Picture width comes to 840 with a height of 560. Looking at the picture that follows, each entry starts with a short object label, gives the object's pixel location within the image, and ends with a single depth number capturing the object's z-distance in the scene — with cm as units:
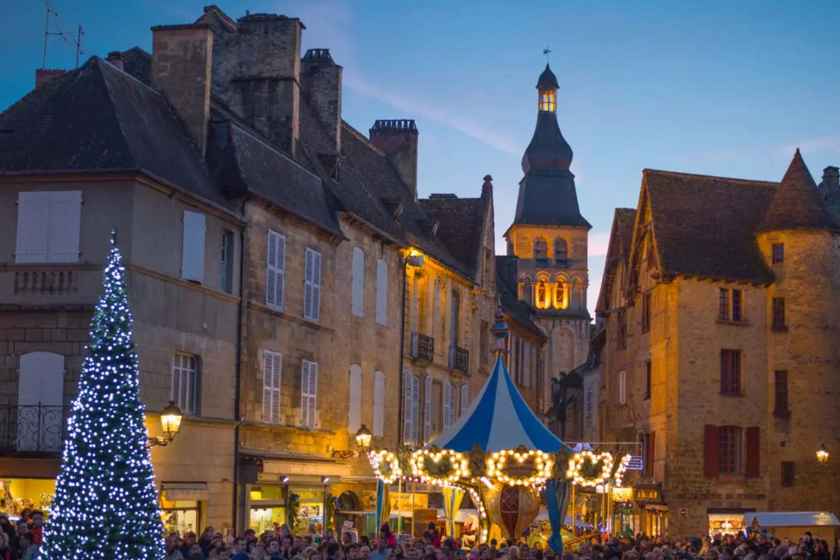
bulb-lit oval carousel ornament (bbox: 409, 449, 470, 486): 2609
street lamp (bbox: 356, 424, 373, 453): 3052
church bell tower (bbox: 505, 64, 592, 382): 11394
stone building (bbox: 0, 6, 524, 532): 2336
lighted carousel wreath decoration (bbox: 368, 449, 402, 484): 2798
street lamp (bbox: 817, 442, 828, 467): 4169
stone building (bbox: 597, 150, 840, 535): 4216
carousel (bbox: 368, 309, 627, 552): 2594
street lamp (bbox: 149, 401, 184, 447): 2192
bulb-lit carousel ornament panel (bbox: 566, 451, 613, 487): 2609
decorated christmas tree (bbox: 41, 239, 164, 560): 1762
